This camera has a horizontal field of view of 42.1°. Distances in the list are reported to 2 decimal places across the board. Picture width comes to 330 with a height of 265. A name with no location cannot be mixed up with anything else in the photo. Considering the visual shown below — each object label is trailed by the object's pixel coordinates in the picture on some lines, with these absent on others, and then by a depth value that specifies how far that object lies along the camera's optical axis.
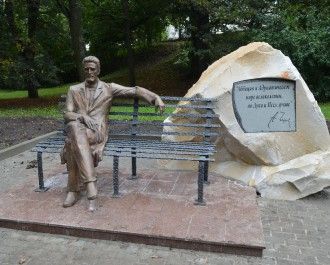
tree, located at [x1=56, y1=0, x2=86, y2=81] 15.11
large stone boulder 5.68
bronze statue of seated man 4.96
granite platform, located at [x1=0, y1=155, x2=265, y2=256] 4.31
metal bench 5.26
